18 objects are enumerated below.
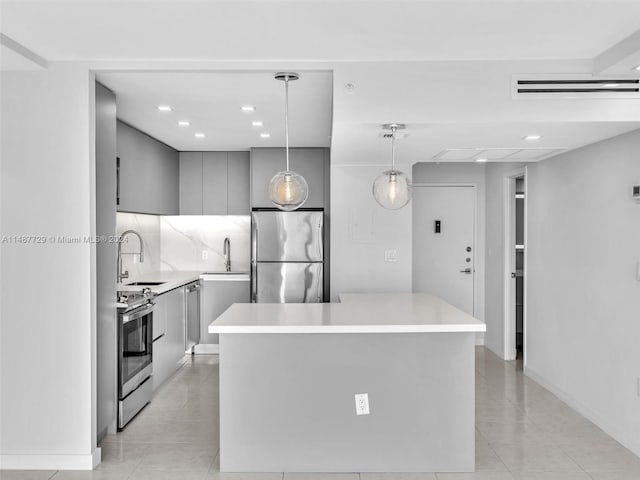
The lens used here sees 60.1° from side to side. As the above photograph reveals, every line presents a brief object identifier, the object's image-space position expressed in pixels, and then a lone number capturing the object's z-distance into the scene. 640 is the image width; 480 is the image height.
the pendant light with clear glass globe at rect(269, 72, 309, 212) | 3.39
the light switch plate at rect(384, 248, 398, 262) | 5.30
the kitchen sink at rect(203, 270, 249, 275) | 6.40
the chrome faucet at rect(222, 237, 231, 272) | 6.71
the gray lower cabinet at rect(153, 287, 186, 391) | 4.86
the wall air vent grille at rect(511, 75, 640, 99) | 3.10
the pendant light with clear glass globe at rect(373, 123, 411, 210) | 3.51
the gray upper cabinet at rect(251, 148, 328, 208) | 6.10
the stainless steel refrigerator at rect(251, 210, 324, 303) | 5.91
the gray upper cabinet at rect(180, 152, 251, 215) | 6.44
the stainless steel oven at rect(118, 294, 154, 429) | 3.88
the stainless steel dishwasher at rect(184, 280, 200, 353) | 5.91
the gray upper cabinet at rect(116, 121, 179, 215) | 4.77
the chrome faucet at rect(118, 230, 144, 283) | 4.98
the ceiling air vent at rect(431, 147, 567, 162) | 4.06
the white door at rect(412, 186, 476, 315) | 6.65
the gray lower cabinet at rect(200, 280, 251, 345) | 6.26
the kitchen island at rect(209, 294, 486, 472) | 3.27
